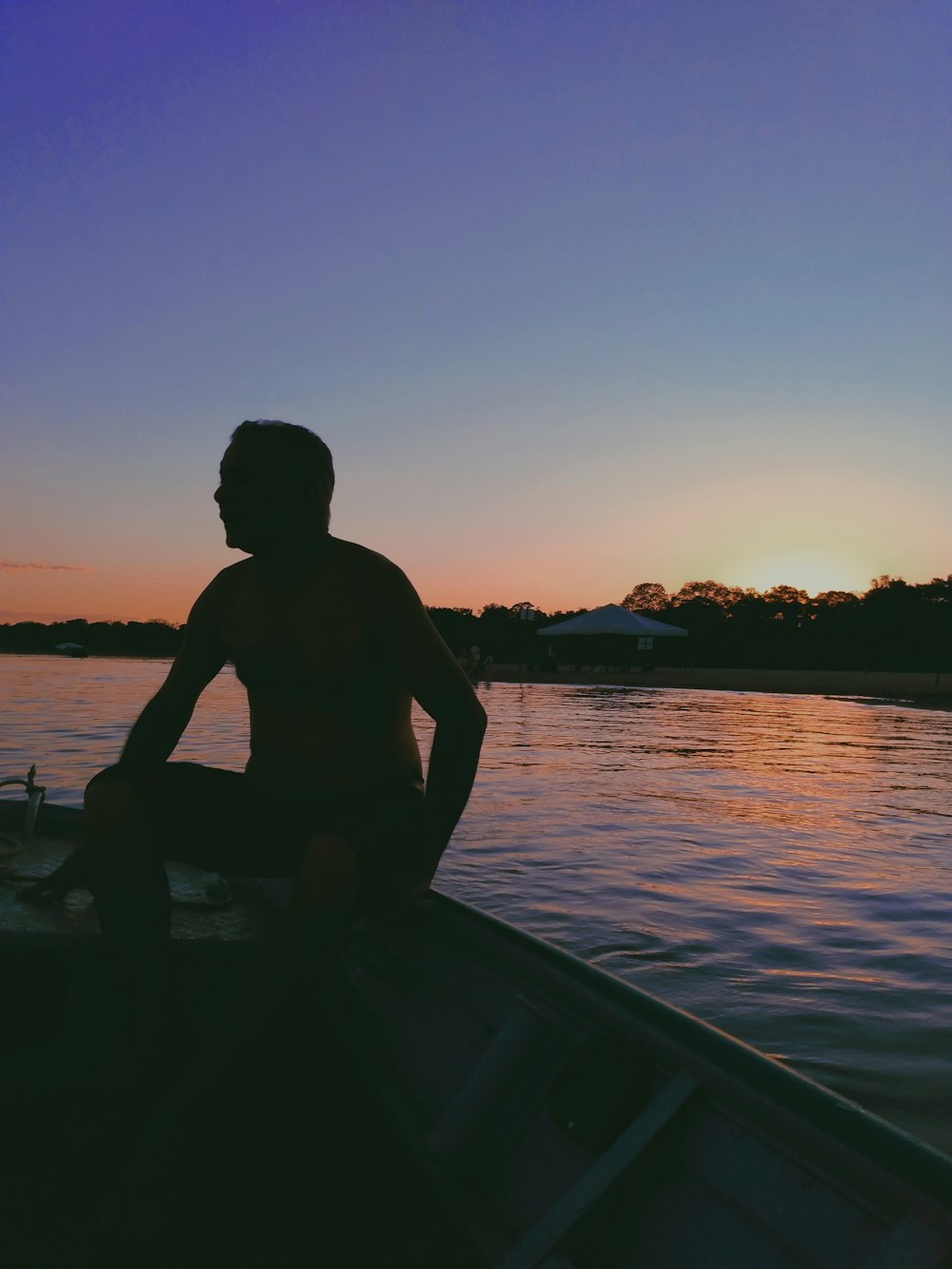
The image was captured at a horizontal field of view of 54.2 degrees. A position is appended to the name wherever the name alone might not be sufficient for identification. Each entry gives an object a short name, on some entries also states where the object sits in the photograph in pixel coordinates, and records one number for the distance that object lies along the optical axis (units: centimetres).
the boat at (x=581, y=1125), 115
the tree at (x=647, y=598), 11381
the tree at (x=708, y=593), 11298
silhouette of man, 187
